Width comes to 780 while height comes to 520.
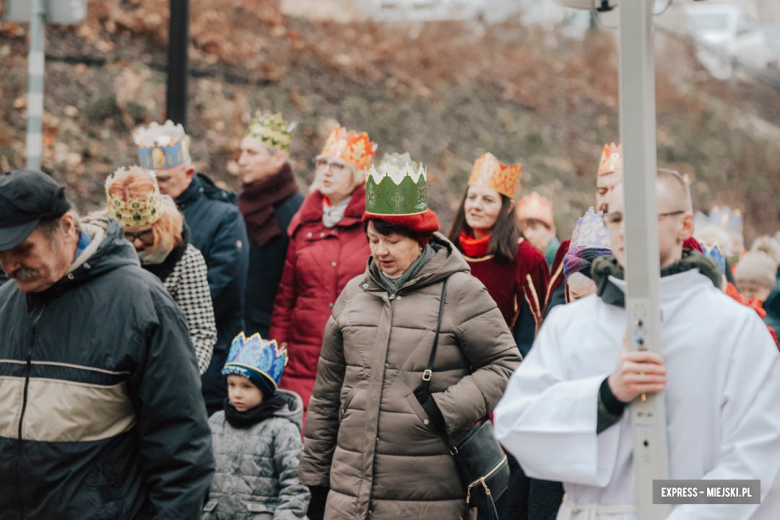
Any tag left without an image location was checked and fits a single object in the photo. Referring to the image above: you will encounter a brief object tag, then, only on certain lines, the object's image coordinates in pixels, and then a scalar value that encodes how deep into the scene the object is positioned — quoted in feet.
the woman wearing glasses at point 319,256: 47.97
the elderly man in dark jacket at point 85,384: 25.48
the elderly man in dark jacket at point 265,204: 54.64
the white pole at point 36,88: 62.33
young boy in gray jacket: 39.51
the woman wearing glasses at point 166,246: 39.33
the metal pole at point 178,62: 61.38
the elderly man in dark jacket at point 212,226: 46.52
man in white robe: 20.73
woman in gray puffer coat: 33.06
